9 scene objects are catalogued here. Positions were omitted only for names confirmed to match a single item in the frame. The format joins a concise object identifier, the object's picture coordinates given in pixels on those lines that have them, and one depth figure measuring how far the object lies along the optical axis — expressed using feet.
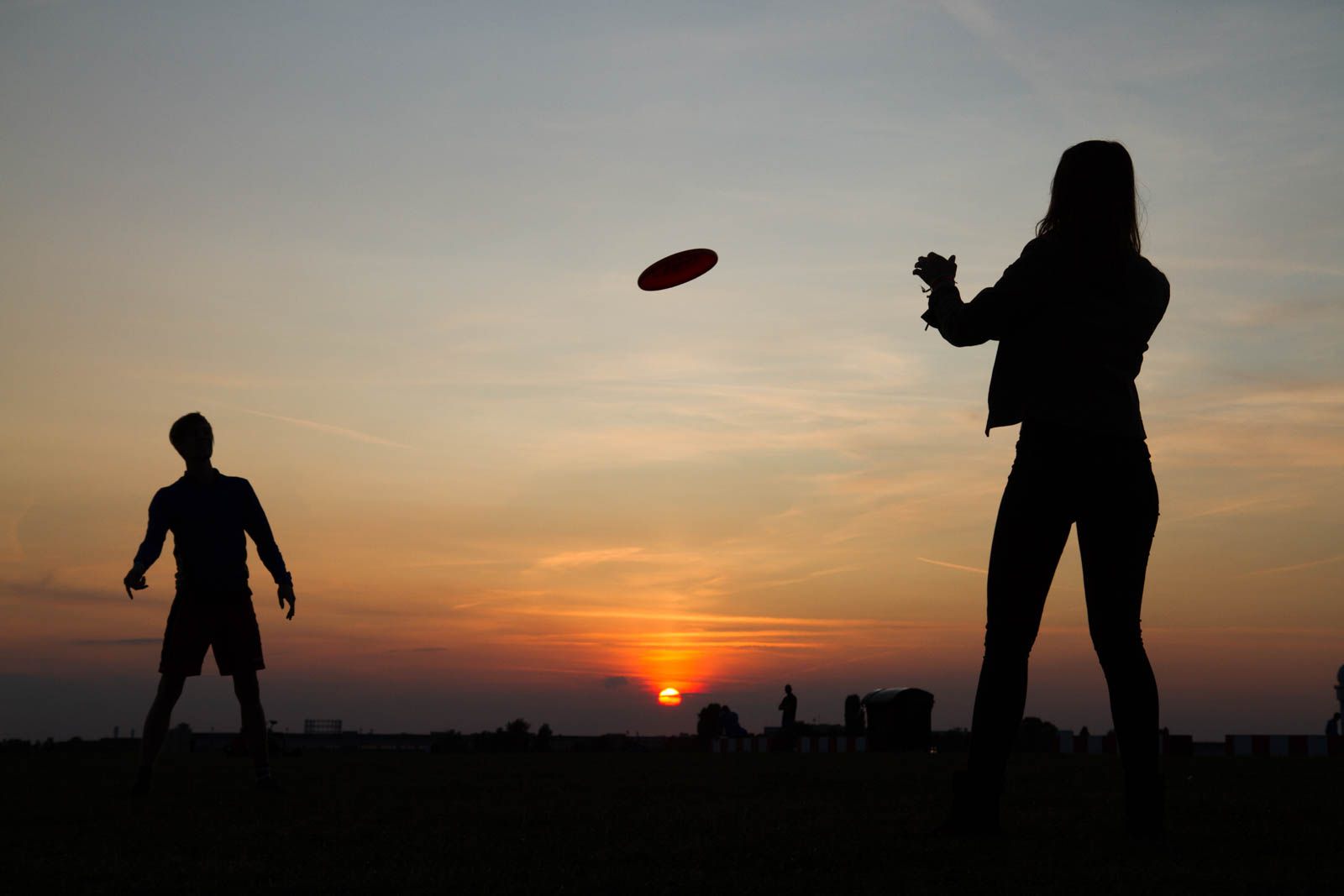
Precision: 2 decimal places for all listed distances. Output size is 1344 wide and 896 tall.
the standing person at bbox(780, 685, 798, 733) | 122.93
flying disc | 35.63
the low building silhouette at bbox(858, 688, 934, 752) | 110.73
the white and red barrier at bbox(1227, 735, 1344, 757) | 73.31
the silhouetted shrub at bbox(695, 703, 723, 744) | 148.52
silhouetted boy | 30.25
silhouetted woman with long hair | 17.07
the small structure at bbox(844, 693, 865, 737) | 125.59
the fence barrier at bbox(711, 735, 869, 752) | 108.47
